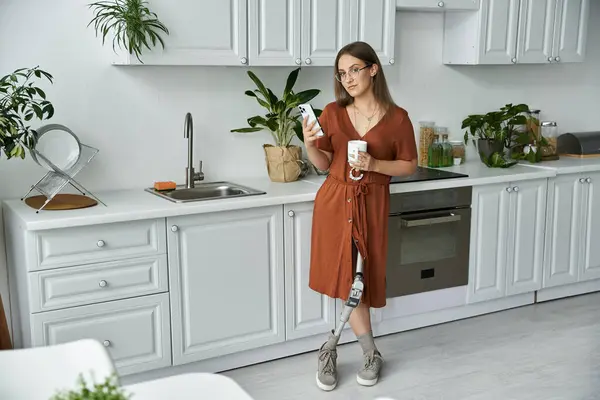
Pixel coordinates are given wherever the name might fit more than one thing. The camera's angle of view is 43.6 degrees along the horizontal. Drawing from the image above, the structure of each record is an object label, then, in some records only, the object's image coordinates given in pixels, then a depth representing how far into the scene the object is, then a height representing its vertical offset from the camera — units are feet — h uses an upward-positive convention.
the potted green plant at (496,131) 14.39 -1.11
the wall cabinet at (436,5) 12.96 +1.21
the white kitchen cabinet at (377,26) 12.43 +0.80
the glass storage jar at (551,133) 15.64 -1.21
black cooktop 12.55 -1.73
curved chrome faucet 11.55 -1.31
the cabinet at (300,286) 11.58 -3.27
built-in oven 12.37 -2.79
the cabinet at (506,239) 13.38 -2.99
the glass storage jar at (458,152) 14.73 -1.51
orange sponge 11.69 -1.72
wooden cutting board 10.26 -1.78
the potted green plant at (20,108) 9.77 -0.46
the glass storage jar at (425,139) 14.48 -1.23
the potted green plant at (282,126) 12.21 -0.85
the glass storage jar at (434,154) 14.33 -1.50
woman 10.64 -1.54
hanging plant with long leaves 10.54 +0.69
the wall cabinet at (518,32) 13.99 +0.80
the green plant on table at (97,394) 4.04 -1.73
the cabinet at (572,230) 14.38 -3.00
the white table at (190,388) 5.53 -2.32
